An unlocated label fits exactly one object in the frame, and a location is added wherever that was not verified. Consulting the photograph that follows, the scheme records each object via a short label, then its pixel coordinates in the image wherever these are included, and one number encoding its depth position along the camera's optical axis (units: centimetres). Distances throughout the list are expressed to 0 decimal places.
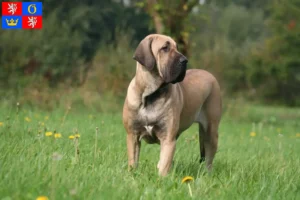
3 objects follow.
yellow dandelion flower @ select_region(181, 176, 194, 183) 321
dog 457
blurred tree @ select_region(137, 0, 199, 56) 1246
